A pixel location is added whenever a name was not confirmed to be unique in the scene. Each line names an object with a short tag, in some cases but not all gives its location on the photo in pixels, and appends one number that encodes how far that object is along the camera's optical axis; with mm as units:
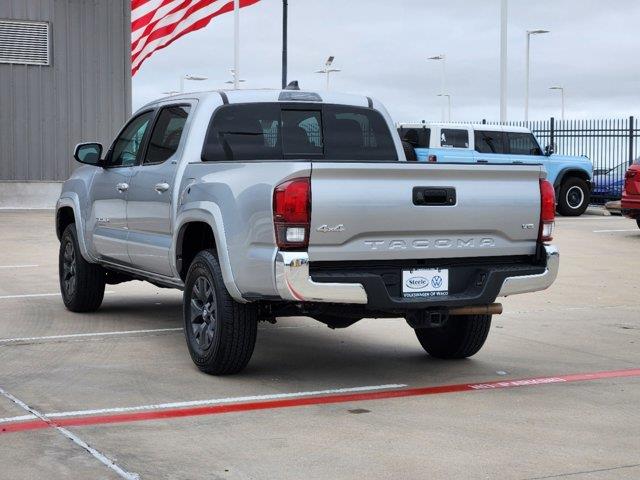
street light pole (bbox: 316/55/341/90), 50250
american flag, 27422
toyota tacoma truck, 6930
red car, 20828
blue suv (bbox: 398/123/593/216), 26469
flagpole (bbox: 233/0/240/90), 33031
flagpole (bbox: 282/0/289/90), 29469
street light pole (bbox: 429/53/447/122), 56781
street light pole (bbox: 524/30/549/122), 46641
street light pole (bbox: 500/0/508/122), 30016
